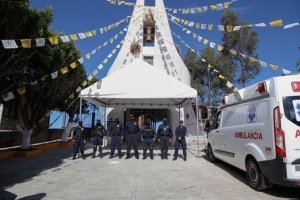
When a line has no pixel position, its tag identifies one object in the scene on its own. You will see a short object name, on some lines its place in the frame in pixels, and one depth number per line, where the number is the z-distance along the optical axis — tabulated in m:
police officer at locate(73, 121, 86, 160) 8.78
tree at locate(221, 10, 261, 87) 26.53
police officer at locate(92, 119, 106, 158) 9.20
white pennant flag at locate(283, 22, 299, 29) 7.43
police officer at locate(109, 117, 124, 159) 8.93
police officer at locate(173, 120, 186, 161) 8.68
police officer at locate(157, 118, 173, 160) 8.97
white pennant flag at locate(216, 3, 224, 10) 9.47
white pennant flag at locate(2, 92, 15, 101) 7.89
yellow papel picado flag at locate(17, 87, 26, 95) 7.99
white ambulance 3.92
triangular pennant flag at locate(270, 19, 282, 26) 7.61
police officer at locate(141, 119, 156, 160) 8.93
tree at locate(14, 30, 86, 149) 8.30
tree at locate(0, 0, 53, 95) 5.74
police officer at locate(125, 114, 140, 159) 8.89
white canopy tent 8.99
